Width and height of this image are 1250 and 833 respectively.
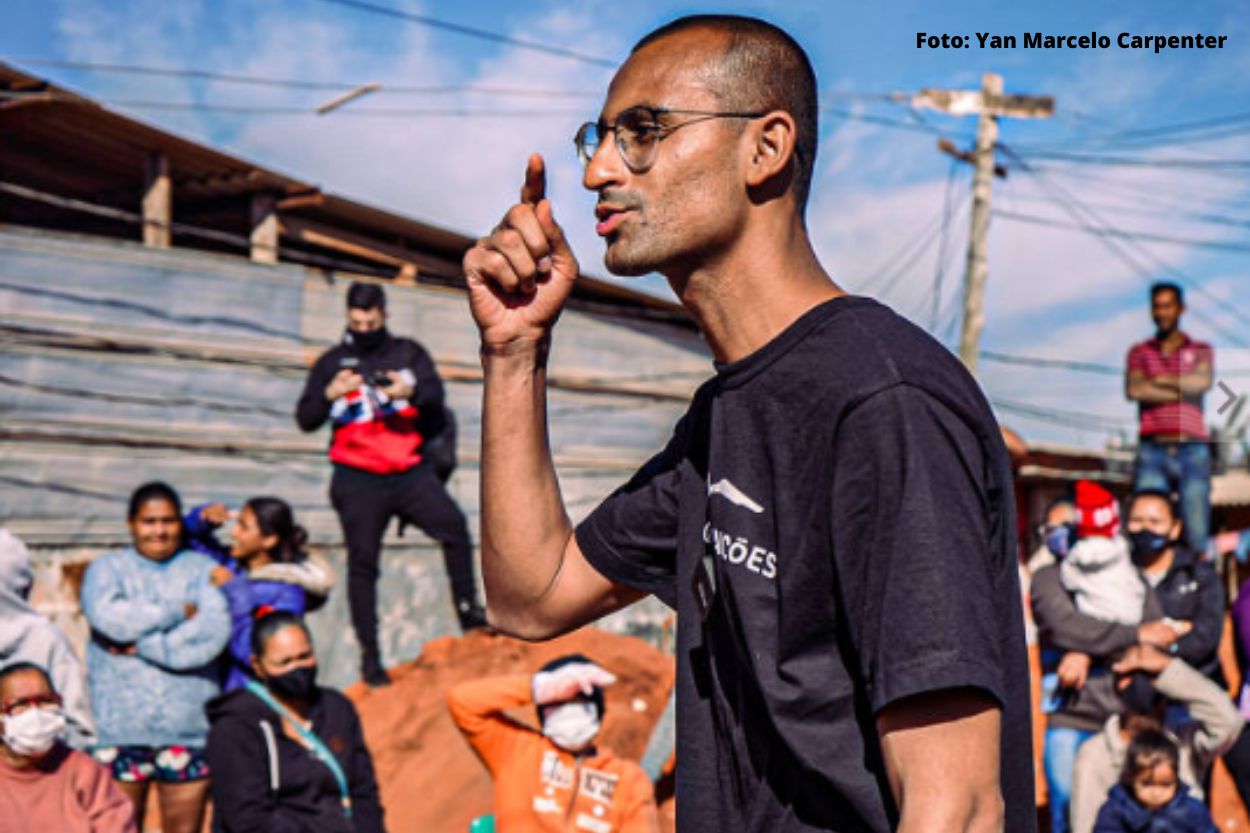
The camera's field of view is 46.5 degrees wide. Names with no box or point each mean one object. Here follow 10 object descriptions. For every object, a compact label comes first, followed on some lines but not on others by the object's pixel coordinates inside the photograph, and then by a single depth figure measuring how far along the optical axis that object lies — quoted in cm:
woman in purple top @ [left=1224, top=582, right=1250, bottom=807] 844
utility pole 1833
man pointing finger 171
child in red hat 857
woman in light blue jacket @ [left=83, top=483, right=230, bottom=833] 744
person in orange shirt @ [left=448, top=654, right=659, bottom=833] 693
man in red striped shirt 1084
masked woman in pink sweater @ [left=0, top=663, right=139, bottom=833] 624
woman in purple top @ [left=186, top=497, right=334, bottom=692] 823
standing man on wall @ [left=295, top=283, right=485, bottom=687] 966
